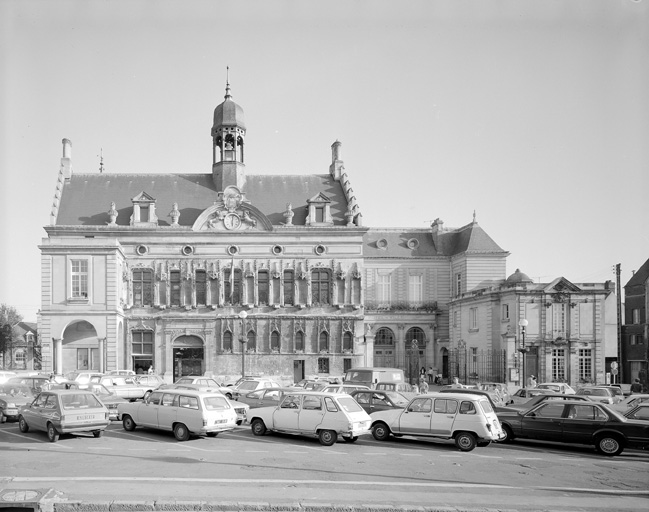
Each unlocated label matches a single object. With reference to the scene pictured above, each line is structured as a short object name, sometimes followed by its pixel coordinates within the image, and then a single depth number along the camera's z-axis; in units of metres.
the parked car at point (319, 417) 19.11
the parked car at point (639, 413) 20.31
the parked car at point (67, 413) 18.97
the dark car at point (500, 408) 22.77
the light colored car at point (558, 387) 33.09
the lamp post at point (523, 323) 34.39
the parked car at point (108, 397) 24.80
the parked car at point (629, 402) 24.67
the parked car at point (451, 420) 18.55
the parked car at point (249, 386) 29.48
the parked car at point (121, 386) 30.72
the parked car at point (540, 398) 23.47
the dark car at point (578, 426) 18.80
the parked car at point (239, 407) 21.80
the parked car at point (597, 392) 30.50
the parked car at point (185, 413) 19.53
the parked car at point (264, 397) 24.83
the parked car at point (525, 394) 29.25
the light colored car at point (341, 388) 26.11
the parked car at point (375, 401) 23.02
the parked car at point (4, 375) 34.31
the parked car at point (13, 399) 23.61
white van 35.62
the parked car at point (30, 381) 27.09
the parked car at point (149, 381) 32.59
